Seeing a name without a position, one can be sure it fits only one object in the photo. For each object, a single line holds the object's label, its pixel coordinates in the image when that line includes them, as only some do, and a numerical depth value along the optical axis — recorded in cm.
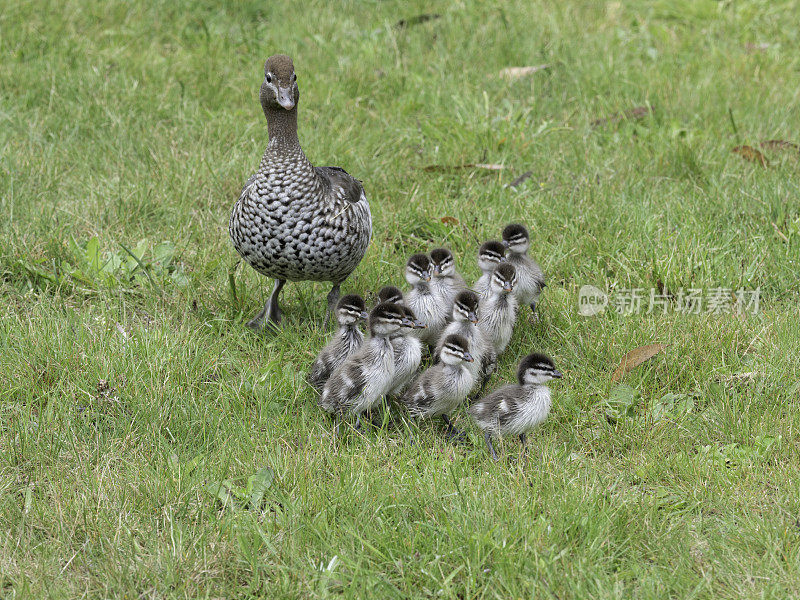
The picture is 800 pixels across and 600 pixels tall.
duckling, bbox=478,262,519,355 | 1044
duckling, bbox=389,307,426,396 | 962
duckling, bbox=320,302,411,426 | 923
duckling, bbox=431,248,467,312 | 1093
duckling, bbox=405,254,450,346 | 1076
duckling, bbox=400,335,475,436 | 919
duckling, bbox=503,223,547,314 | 1108
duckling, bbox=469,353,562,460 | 893
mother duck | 1041
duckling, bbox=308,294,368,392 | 989
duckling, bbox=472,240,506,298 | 1108
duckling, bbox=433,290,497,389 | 982
